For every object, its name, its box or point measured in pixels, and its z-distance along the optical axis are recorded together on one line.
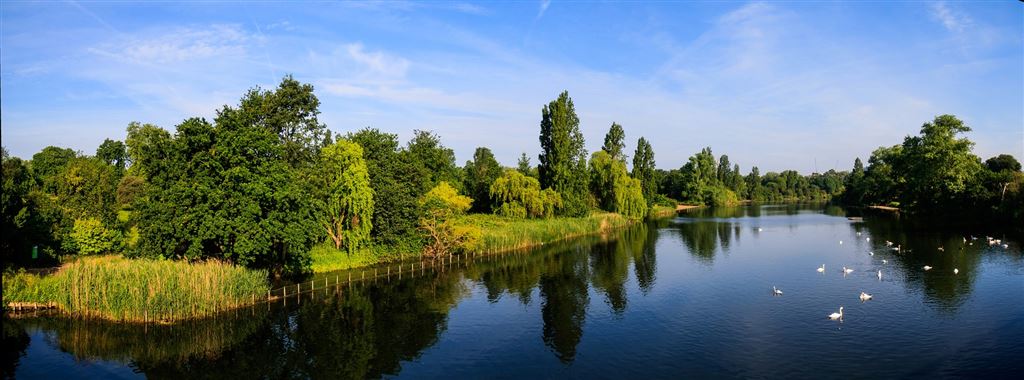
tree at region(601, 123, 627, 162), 124.25
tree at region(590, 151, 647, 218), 94.31
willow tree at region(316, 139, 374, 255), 47.19
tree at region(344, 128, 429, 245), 50.66
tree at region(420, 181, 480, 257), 53.56
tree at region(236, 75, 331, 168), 66.81
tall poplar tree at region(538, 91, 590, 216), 85.31
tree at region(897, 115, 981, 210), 83.31
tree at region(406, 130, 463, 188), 80.88
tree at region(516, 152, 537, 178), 108.43
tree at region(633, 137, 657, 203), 126.81
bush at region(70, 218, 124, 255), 47.53
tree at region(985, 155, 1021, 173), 103.06
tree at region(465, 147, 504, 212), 89.93
